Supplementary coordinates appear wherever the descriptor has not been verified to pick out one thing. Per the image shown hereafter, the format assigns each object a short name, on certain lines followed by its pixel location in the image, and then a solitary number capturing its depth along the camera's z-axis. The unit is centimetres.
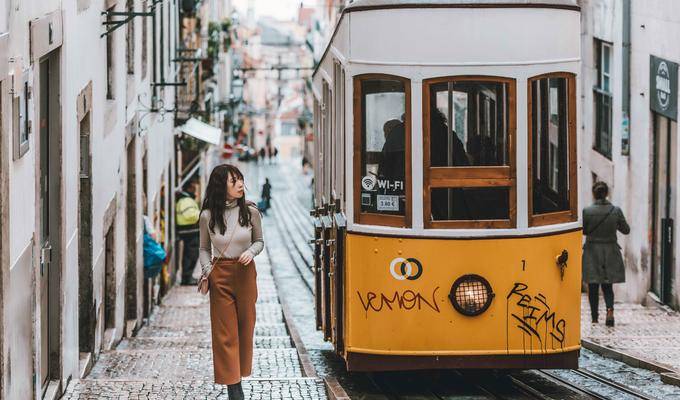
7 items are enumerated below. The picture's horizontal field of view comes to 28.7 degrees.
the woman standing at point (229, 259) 828
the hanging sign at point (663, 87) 1641
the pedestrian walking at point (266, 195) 5139
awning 2544
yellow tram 877
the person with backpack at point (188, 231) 2570
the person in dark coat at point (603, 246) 1399
